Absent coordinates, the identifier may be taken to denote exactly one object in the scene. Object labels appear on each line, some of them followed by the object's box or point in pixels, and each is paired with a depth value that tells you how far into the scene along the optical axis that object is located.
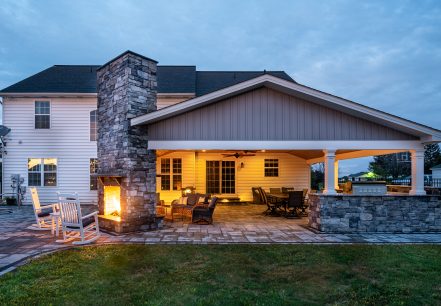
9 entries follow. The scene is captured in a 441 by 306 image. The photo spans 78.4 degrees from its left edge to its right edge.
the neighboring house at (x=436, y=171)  26.08
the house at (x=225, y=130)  7.62
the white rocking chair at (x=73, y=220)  6.32
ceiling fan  13.31
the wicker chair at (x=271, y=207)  10.86
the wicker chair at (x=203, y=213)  8.70
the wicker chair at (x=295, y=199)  9.88
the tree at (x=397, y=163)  29.16
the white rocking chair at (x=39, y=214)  7.73
